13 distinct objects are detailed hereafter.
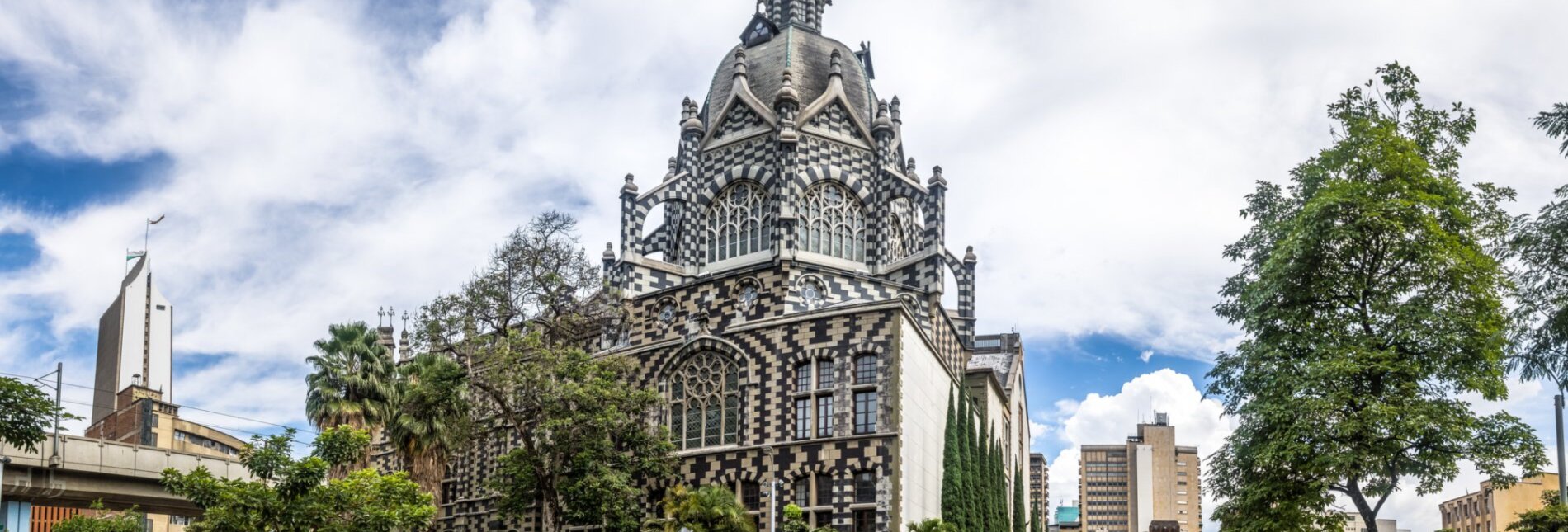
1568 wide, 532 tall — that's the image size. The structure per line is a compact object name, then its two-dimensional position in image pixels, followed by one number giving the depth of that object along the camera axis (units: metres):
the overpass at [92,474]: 41.78
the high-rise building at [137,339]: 117.75
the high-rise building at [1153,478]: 187.38
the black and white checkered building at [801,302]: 44.81
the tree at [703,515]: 41.22
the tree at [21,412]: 33.19
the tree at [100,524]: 41.50
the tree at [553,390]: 43.72
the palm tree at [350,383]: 52.50
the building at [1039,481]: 108.06
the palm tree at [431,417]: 45.34
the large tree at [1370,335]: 33.25
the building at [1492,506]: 95.75
